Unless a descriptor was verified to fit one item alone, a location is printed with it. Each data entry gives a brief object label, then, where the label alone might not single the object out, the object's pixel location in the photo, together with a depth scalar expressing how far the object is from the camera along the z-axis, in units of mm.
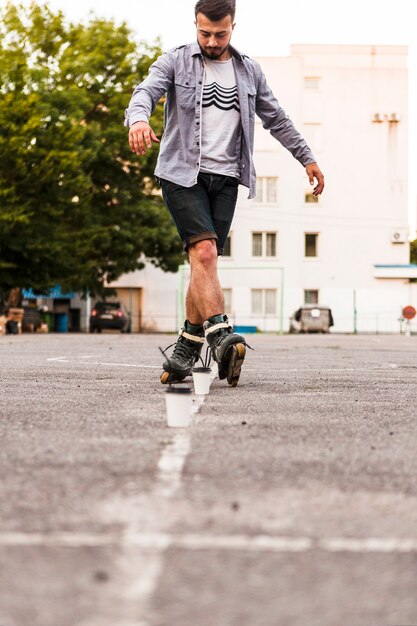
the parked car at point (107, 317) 41969
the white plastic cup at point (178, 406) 3533
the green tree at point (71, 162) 30812
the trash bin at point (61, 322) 48938
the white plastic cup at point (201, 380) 4848
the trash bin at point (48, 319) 44294
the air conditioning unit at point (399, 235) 51156
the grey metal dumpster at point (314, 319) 43625
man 5805
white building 51125
